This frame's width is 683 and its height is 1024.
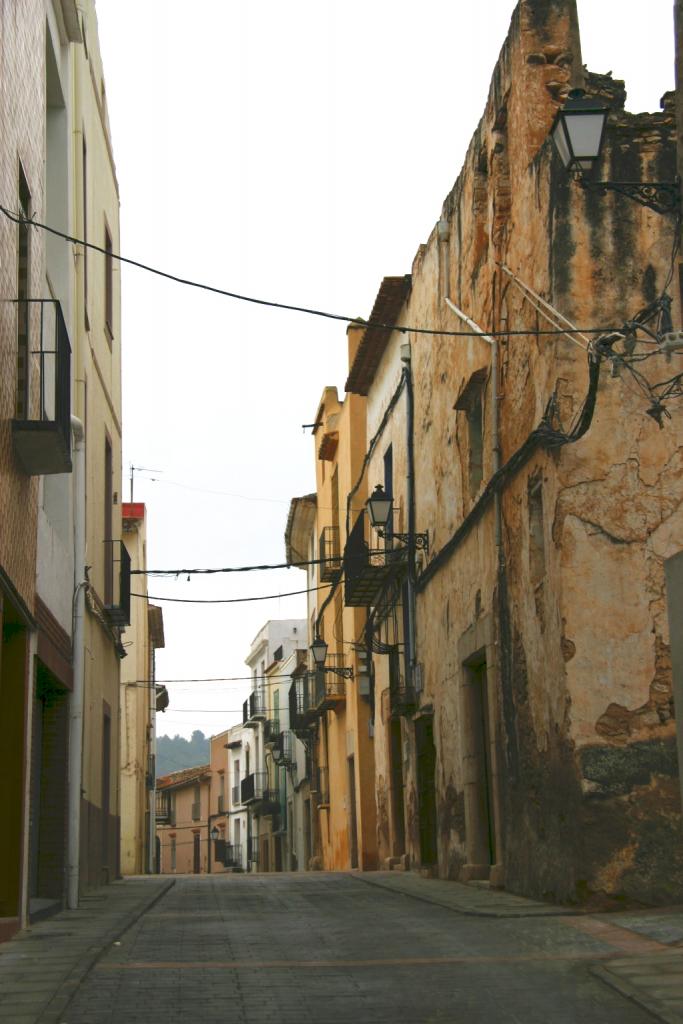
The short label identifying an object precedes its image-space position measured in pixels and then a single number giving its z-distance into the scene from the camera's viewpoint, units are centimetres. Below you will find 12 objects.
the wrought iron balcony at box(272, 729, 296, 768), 4866
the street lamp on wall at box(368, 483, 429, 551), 1930
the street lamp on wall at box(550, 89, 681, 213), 970
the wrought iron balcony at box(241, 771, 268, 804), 5681
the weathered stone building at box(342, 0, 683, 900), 1176
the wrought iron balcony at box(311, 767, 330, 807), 3459
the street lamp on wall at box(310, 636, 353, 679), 2828
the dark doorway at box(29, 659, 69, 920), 1442
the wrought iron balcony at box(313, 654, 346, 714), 3069
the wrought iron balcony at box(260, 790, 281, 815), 5247
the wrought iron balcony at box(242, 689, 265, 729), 5744
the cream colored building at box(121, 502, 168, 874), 3625
